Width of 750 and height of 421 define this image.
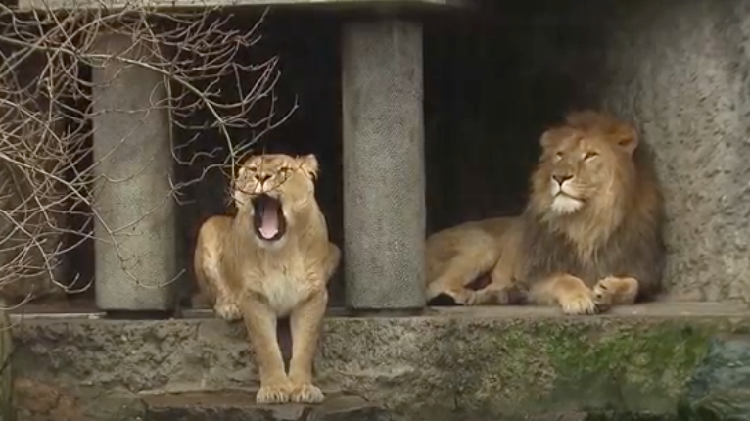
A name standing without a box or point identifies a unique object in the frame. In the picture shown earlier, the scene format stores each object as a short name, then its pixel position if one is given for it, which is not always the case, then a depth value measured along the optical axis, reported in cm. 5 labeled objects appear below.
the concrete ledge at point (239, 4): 1637
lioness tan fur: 1633
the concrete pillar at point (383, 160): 1698
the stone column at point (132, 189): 1720
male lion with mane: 1752
